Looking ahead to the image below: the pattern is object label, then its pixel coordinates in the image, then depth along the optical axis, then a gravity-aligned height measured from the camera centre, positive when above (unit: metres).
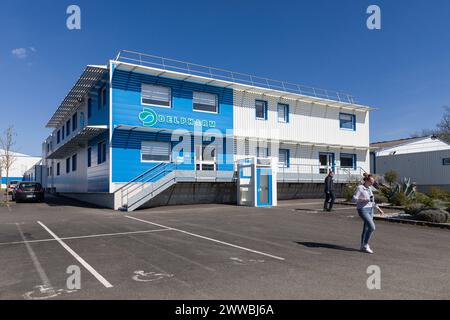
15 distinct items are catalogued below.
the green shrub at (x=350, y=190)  21.88 -0.88
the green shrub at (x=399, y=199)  18.53 -1.21
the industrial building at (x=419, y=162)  30.78 +1.27
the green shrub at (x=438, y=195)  17.51 -0.94
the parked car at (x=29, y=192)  26.44 -1.10
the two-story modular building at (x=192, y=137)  21.19 +2.62
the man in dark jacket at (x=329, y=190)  17.19 -0.67
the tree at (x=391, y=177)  24.03 -0.09
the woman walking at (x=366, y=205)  8.38 -0.69
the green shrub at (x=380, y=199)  20.66 -1.31
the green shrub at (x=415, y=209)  13.65 -1.25
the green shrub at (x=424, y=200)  14.73 -1.10
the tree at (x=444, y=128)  61.10 +8.04
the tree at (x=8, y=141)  32.83 +3.22
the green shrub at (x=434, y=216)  12.61 -1.39
